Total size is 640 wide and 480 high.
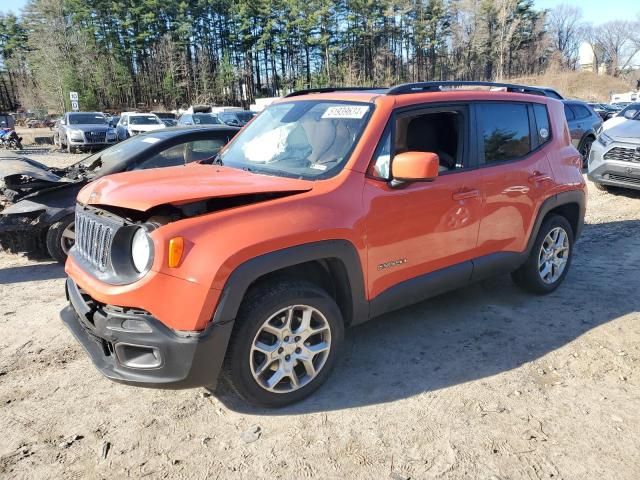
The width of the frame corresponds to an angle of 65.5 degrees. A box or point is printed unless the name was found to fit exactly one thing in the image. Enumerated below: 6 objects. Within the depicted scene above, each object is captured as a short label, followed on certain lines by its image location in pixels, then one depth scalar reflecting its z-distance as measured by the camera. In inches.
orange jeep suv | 101.2
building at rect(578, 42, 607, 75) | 2844.5
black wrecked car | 223.0
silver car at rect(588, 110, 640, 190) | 332.2
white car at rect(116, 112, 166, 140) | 901.2
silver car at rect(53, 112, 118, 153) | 797.2
